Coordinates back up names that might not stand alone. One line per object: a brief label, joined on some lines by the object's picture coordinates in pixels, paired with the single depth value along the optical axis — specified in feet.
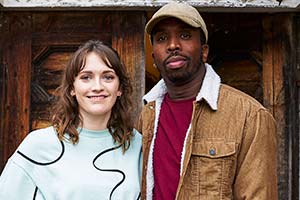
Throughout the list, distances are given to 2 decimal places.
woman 7.50
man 7.26
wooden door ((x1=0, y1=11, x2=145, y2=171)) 11.17
